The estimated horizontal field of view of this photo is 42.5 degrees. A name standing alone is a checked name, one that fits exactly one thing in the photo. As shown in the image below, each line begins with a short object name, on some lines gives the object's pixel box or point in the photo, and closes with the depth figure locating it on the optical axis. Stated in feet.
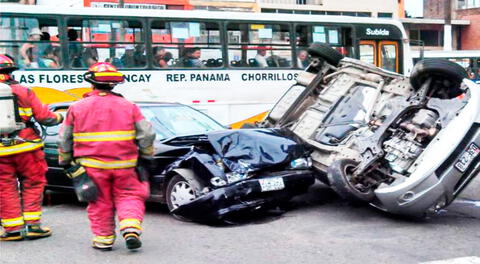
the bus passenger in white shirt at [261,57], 45.80
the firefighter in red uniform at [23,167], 19.72
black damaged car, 21.50
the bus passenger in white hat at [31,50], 38.32
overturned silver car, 20.63
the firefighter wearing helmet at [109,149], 17.84
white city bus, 38.93
